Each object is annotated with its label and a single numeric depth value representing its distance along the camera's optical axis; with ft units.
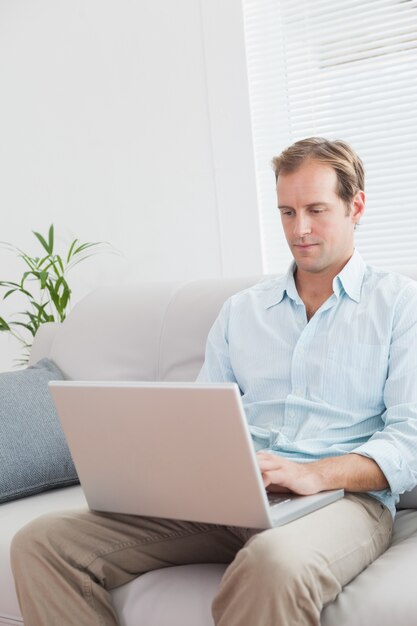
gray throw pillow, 7.55
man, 4.74
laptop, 4.53
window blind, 10.11
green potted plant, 11.93
